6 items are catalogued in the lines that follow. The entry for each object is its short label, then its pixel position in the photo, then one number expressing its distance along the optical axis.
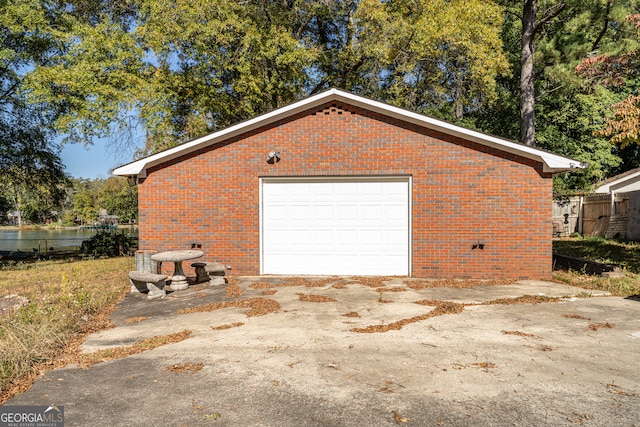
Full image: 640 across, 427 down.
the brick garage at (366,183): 9.57
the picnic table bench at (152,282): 7.93
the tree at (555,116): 23.50
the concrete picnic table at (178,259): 8.39
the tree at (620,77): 9.06
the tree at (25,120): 15.47
